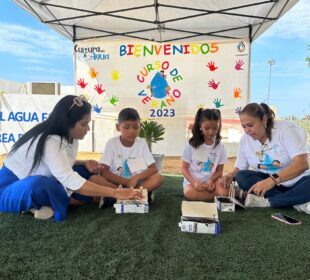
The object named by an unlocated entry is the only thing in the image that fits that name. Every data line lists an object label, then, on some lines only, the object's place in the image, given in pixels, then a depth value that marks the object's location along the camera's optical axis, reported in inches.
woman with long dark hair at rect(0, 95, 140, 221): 67.0
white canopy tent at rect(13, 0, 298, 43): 126.3
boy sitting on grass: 90.0
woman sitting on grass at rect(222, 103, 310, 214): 79.0
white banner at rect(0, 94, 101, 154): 173.9
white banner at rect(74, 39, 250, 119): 155.0
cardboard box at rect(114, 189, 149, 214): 77.3
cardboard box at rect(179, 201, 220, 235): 62.5
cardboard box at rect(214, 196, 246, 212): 81.2
